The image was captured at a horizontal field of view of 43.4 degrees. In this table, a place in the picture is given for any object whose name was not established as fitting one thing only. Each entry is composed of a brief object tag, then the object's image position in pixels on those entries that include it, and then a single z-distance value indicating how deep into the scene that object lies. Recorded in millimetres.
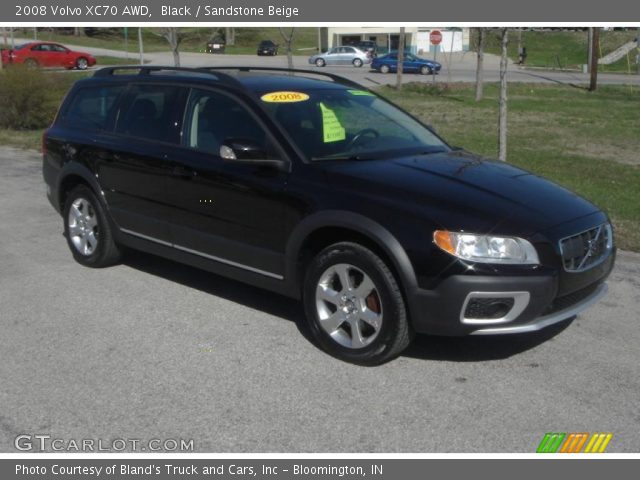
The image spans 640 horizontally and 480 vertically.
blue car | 44812
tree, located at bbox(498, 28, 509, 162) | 9719
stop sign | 33906
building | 67000
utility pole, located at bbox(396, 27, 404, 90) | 29691
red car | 40500
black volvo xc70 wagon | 4449
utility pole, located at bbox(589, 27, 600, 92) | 31984
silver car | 51781
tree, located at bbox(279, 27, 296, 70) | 21441
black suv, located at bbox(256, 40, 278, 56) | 56219
